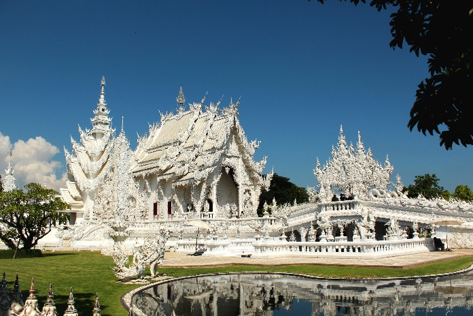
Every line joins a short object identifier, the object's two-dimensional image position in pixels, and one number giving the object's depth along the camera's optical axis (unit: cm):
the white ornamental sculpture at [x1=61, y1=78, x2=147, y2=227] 3335
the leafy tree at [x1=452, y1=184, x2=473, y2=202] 4551
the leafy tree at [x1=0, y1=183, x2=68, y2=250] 1761
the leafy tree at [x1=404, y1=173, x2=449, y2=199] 4959
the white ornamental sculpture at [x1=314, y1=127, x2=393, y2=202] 3038
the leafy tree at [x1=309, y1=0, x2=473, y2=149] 400
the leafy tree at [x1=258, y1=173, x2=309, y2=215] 5122
